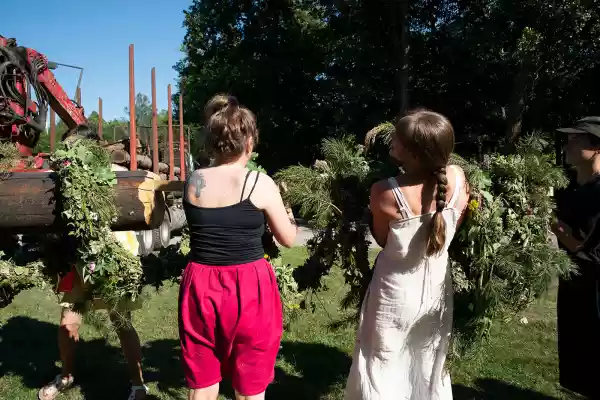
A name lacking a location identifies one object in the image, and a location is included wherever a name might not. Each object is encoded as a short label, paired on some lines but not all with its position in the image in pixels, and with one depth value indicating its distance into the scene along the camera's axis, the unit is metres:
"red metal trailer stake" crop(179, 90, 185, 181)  9.83
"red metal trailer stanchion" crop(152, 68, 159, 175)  8.73
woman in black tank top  1.86
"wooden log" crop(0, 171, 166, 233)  2.30
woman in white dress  1.85
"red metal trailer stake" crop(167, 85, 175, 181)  9.68
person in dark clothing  2.24
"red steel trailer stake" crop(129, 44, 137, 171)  7.73
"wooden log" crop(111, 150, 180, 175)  8.81
